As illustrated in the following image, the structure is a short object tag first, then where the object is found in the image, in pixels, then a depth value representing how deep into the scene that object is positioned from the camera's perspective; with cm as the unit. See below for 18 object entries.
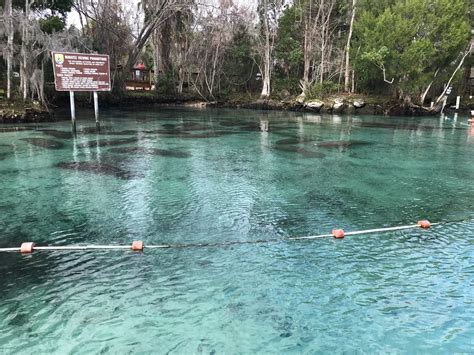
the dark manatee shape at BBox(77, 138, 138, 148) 1593
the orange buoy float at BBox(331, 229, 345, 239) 673
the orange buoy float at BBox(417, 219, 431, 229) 724
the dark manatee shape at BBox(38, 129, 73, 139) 1822
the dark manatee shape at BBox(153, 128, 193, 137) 1972
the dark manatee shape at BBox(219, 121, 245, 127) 2488
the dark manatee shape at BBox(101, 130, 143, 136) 1961
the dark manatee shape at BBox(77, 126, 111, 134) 2020
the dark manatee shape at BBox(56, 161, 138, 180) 1109
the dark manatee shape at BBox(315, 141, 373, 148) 1656
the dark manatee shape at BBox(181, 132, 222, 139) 1933
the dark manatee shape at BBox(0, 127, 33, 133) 1997
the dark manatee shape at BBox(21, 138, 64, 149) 1556
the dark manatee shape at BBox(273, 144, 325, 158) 1441
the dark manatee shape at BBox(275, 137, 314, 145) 1758
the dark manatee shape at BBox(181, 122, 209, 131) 2225
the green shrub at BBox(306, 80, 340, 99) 3772
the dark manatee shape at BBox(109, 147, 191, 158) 1427
